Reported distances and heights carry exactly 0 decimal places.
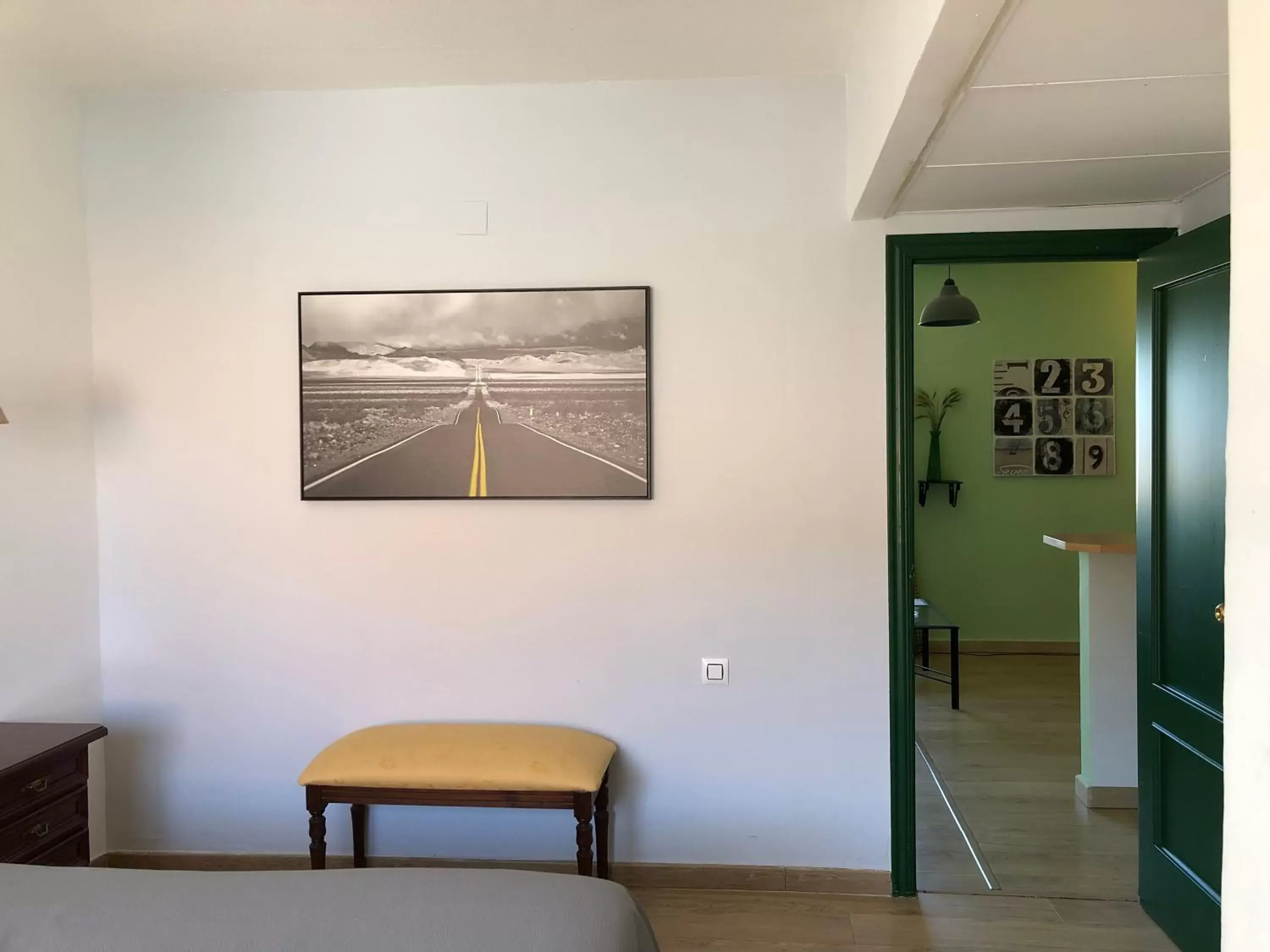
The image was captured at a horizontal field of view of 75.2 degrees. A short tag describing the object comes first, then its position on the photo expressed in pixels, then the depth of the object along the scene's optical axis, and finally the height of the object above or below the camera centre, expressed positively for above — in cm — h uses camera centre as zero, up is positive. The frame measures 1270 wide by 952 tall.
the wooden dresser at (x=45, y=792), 205 -84
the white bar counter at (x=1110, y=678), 334 -89
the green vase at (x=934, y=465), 583 -2
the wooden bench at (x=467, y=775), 240 -90
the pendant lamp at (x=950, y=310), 421 +78
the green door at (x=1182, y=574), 219 -33
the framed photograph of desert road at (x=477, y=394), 271 +24
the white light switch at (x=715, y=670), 273 -68
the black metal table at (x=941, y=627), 439 -88
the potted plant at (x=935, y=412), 584 +36
